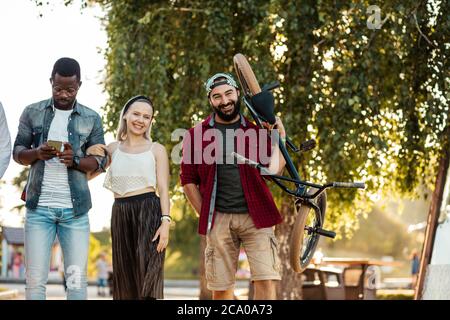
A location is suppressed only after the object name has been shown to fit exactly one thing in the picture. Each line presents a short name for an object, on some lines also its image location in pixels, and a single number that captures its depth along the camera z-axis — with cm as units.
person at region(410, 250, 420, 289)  2389
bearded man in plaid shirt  597
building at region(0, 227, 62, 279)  3023
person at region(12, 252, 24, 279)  3253
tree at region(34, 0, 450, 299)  1214
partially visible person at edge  574
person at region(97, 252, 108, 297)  2378
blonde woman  608
